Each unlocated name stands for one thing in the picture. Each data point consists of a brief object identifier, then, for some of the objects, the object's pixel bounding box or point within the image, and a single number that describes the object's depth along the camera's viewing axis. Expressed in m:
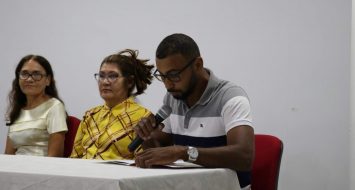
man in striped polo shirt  3.15
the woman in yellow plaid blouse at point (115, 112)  4.85
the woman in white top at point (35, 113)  5.40
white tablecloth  2.40
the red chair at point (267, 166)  4.02
